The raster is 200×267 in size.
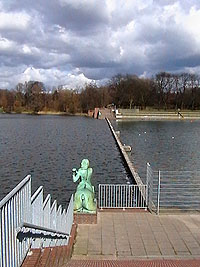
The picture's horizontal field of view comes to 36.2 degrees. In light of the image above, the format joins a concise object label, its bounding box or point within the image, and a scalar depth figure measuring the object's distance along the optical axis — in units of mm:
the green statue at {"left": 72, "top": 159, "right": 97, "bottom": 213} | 8906
